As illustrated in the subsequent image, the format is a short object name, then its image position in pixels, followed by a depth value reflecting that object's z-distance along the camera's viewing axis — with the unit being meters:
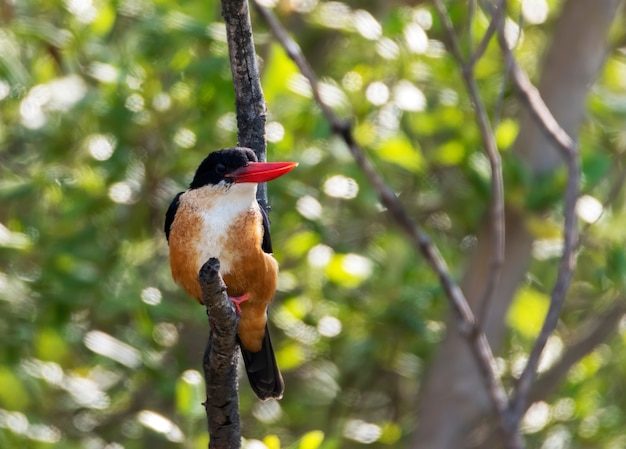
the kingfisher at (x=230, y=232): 6.64
